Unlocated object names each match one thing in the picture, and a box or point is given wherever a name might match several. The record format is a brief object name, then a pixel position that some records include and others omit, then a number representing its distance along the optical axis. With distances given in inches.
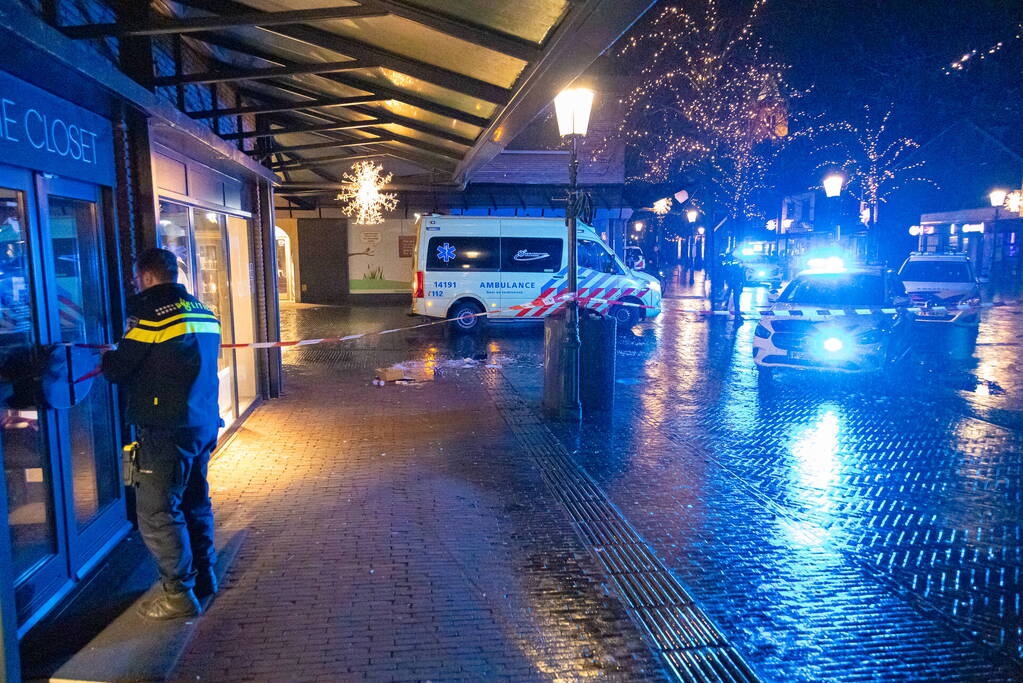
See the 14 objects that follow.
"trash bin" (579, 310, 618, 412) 333.1
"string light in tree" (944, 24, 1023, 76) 620.1
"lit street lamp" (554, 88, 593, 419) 297.4
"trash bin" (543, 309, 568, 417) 323.9
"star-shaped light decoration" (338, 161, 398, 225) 674.2
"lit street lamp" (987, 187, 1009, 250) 1008.9
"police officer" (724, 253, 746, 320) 749.3
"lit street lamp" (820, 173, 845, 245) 601.9
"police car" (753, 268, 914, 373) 399.9
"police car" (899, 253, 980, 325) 526.9
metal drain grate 135.7
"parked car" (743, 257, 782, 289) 1326.4
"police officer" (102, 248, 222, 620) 135.3
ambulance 633.0
